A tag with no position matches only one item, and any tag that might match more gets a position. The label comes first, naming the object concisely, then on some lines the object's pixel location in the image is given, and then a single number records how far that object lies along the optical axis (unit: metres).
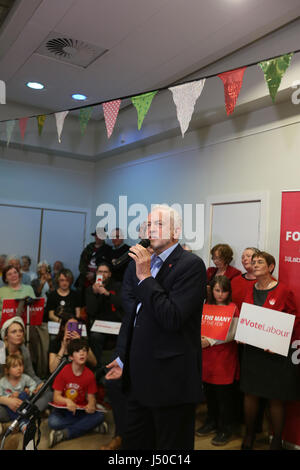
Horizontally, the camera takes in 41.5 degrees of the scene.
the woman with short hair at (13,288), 4.07
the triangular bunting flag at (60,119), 3.79
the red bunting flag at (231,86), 2.88
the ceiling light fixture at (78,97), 4.86
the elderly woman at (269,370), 2.73
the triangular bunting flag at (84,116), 3.72
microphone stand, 1.55
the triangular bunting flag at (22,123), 4.26
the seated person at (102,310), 3.94
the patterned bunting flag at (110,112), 3.49
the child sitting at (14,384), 2.93
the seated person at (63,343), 3.45
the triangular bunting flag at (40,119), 4.04
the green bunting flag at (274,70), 2.61
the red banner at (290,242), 3.04
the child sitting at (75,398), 2.97
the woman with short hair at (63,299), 4.19
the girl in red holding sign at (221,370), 3.06
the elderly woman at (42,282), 4.95
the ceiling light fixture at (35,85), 4.64
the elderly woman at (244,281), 3.33
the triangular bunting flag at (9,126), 4.37
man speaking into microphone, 1.58
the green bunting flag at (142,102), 3.28
